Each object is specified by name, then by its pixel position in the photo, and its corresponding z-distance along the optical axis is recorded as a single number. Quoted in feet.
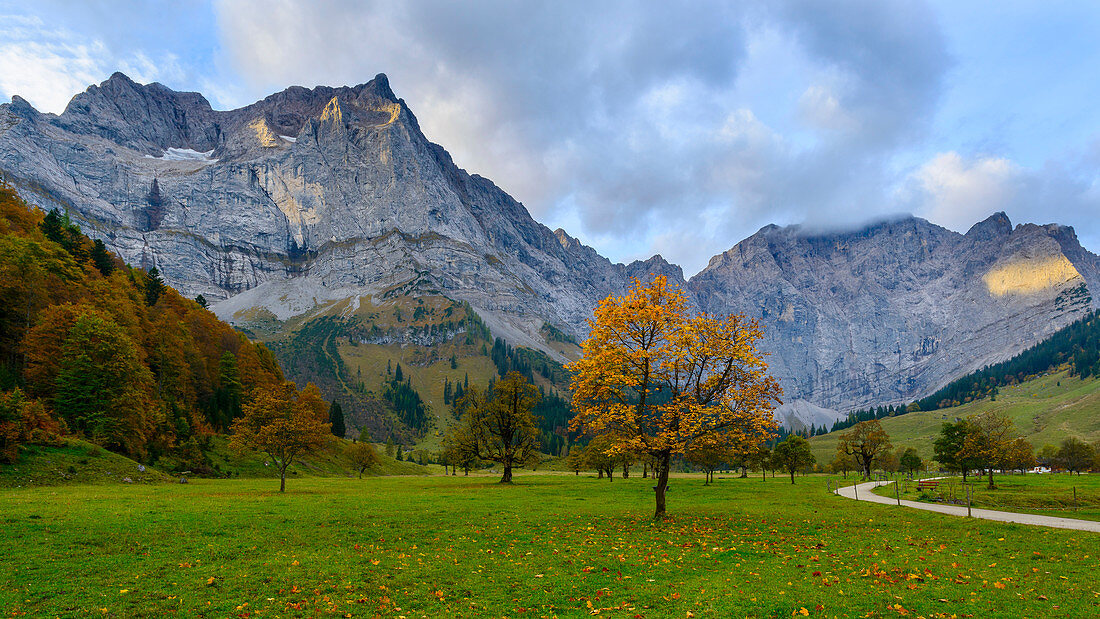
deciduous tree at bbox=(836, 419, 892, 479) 295.28
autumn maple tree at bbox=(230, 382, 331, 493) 179.01
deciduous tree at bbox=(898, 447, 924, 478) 439.22
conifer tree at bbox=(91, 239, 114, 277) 295.89
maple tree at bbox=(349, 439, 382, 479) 337.52
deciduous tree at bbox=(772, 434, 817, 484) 336.49
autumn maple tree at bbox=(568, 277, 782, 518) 94.07
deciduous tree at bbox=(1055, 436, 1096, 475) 391.57
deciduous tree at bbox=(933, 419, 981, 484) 269.44
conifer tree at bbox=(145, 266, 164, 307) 327.26
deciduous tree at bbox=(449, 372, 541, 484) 244.83
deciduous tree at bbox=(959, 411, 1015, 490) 230.48
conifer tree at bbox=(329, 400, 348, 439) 474.49
